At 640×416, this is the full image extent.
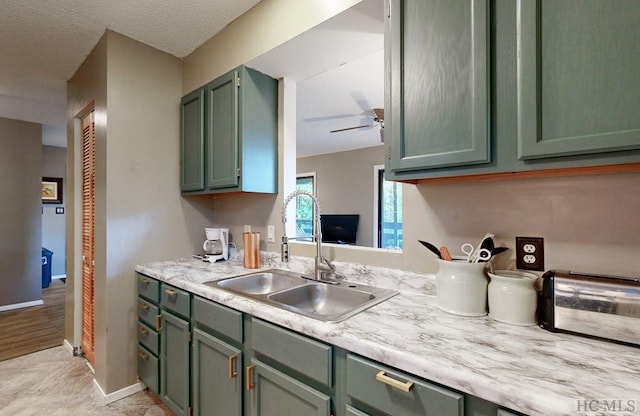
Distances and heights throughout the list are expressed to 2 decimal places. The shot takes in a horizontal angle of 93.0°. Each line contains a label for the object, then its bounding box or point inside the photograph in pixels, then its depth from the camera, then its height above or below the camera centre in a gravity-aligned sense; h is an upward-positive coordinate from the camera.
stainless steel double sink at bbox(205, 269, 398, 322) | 1.33 -0.40
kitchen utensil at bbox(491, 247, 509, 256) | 1.07 -0.15
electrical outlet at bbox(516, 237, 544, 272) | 1.06 -0.16
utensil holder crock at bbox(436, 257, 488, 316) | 1.06 -0.28
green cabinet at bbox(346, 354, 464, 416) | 0.73 -0.48
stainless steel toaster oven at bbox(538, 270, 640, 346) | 0.81 -0.28
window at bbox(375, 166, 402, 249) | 5.31 -0.05
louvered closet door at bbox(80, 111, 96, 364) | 2.41 -0.16
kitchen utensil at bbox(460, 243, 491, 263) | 1.08 -0.17
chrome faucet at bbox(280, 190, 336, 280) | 1.62 -0.20
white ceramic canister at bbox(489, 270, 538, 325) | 0.97 -0.30
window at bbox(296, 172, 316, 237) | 6.36 +0.11
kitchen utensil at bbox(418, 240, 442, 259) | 1.17 -0.16
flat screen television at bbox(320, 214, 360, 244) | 5.45 -0.35
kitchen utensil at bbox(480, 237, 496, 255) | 1.09 -0.13
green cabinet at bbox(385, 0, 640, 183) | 0.77 +0.36
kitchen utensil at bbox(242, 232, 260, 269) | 1.96 -0.27
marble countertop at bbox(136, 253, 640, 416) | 0.62 -0.38
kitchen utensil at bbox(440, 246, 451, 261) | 1.16 -0.17
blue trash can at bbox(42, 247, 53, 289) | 4.84 -0.91
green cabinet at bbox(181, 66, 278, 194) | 1.86 +0.49
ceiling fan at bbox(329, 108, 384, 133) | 3.37 +1.08
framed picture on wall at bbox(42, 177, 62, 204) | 5.36 +0.37
